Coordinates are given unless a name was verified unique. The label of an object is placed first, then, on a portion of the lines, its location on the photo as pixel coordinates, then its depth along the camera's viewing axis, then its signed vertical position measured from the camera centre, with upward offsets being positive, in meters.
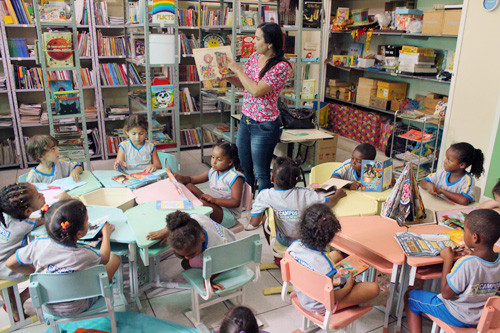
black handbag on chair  4.77 -0.81
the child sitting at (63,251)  1.96 -0.99
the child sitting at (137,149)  3.39 -0.86
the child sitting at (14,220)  2.22 -0.96
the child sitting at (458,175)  2.79 -0.85
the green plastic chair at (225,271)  2.09 -1.21
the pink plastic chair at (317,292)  1.84 -1.10
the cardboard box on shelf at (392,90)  5.57 -0.56
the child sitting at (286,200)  2.60 -0.95
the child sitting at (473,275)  1.87 -0.99
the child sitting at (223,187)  2.92 -1.02
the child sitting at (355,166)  3.01 -0.87
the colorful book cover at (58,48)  3.54 -0.07
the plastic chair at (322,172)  3.12 -0.94
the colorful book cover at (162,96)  4.03 -0.51
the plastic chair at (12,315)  2.31 -1.54
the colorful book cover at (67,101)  3.71 -0.54
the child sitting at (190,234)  2.10 -0.98
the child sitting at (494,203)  2.46 -0.93
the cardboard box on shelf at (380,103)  5.61 -0.74
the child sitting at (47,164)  2.96 -0.89
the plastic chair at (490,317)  1.70 -1.08
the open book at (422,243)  2.10 -0.99
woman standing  3.11 -0.43
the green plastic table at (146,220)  2.18 -0.99
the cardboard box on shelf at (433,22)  4.63 +0.29
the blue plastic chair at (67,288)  1.85 -1.09
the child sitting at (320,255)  1.99 -0.99
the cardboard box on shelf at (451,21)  4.45 +0.29
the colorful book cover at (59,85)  3.73 -0.39
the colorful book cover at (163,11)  3.80 +0.28
